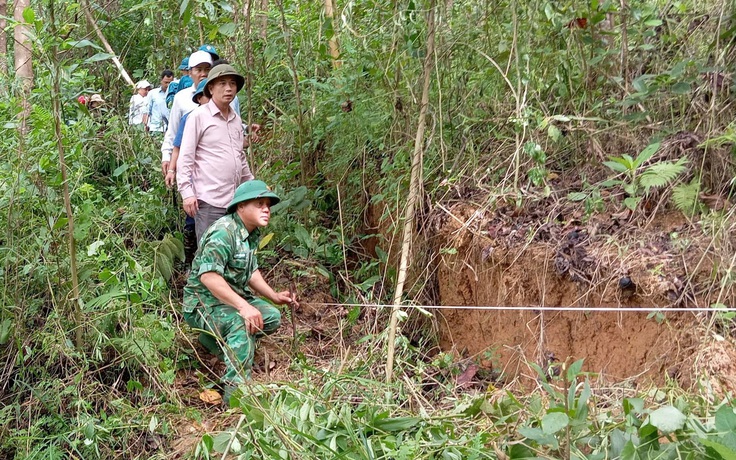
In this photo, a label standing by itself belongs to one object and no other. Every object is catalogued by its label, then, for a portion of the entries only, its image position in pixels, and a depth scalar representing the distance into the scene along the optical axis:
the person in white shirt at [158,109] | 7.42
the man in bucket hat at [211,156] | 5.30
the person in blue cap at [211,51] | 6.01
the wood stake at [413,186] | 4.45
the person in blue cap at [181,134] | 5.60
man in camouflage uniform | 4.58
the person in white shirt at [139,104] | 7.35
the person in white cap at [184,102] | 5.90
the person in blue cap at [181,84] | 6.54
